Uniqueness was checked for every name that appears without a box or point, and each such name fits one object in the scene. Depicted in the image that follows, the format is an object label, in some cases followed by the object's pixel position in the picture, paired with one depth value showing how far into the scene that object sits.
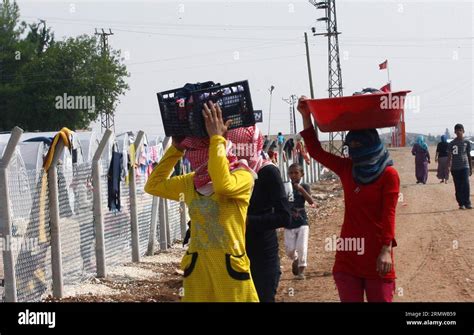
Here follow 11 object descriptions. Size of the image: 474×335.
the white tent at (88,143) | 21.48
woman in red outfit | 5.73
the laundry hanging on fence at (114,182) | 12.59
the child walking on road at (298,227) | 11.36
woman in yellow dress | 5.10
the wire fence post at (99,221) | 11.55
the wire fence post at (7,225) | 8.56
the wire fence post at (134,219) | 13.40
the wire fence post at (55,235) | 9.90
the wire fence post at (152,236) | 14.43
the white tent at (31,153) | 17.96
